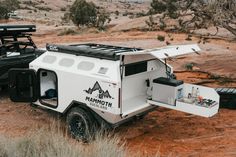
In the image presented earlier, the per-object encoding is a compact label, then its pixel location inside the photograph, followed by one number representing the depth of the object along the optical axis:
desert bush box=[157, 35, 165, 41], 25.21
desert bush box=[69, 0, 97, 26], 36.94
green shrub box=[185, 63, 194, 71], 16.57
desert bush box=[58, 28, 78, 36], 31.67
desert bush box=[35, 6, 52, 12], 72.16
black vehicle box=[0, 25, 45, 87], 11.76
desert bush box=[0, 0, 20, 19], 44.41
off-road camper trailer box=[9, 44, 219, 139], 8.00
